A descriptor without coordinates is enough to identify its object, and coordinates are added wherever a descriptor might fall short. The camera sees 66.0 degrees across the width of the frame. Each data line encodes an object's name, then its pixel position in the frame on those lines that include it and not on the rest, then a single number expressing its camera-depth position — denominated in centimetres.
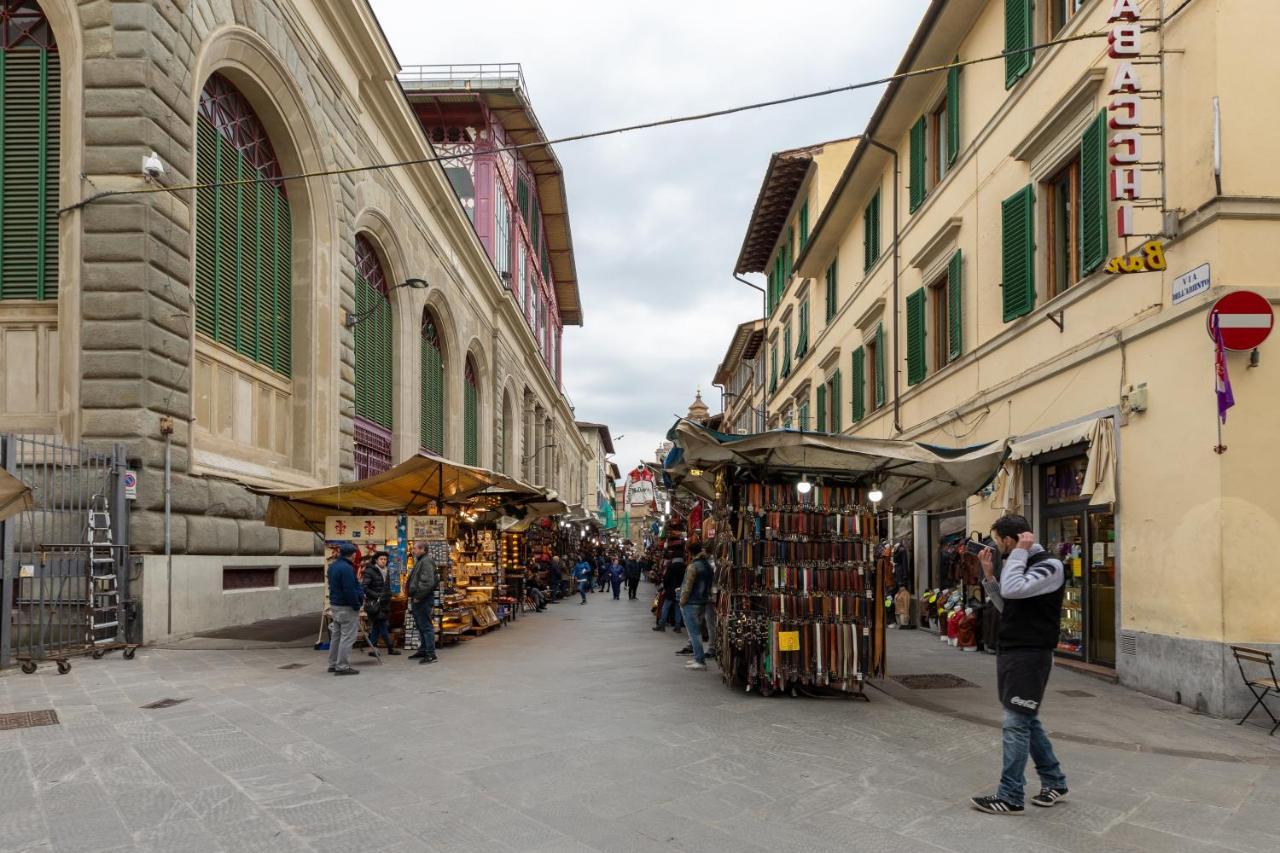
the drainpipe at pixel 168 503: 1284
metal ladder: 1179
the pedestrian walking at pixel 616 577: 3397
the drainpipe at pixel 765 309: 3719
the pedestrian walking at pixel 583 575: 3148
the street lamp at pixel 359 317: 1997
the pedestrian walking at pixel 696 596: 1195
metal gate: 1106
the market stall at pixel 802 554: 978
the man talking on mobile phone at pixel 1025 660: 565
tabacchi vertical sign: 975
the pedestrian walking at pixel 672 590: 1623
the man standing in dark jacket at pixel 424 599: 1300
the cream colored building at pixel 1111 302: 903
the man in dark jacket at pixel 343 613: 1142
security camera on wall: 1260
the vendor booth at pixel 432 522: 1455
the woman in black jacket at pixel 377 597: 1341
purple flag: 877
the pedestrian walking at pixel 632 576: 3375
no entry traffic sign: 879
